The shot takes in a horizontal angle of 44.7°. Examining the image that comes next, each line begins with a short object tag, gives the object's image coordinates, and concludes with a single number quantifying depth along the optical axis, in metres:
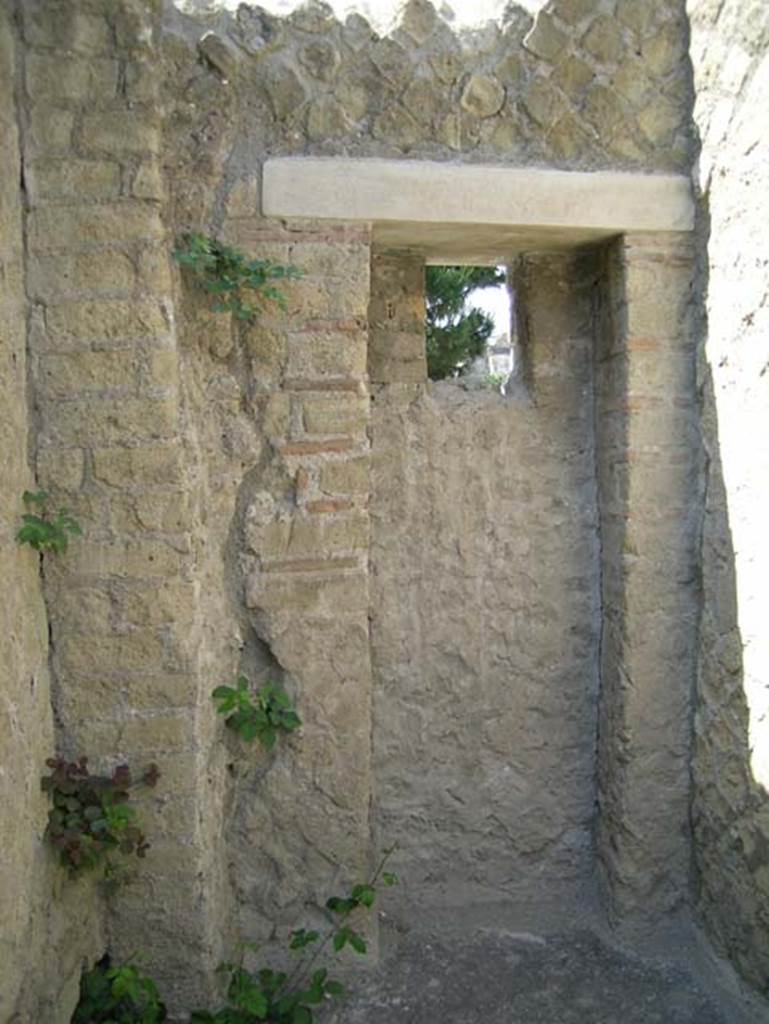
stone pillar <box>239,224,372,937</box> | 2.91
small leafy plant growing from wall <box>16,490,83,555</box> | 2.42
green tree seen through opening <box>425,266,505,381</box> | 7.91
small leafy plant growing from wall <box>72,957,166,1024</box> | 2.58
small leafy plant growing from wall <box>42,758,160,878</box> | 2.49
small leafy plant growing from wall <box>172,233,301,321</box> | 2.75
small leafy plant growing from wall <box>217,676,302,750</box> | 2.87
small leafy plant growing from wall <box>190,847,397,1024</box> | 2.75
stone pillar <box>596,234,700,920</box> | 3.05
